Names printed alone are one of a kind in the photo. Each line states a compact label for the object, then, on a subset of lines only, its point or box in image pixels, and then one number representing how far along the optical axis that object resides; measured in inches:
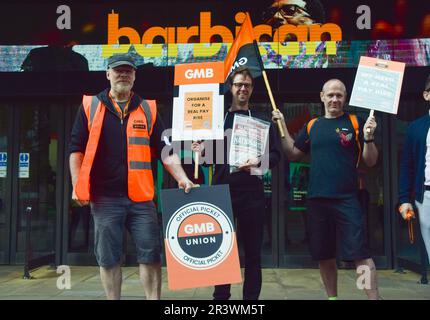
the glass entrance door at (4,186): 301.6
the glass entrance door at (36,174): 302.2
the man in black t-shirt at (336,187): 151.3
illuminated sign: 281.7
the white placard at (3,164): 305.6
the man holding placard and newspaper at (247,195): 158.2
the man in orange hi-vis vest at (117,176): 142.4
